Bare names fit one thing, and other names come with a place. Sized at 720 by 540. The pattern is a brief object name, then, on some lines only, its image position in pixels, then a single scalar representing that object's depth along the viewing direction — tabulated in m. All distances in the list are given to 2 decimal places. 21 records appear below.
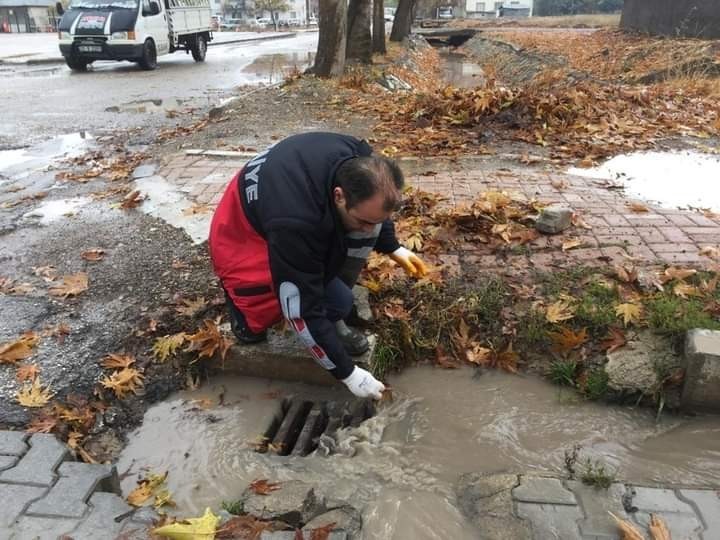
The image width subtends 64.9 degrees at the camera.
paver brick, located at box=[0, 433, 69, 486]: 2.13
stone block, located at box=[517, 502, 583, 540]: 2.06
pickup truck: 14.03
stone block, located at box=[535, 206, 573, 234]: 3.76
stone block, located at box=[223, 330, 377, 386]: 3.00
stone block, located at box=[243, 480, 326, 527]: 2.15
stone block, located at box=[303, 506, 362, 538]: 2.08
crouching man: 2.11
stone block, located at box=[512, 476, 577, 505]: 2.20
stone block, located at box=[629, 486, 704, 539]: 2.10
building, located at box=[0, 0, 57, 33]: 49.88
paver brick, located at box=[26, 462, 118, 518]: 2.01
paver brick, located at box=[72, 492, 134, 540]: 1.93
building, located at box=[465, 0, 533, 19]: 74.69
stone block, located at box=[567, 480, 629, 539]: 2.07
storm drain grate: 2.70
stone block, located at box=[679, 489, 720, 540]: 2.10
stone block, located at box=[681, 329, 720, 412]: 2.67
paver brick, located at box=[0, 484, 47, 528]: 1.97
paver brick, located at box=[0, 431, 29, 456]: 2.27
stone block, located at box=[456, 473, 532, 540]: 2.11
